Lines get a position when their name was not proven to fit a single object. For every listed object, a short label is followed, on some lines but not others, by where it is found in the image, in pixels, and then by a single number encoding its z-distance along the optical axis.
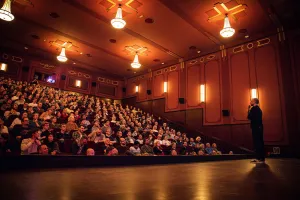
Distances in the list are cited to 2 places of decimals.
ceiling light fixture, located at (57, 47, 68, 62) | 8.02
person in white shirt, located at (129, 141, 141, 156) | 4.70
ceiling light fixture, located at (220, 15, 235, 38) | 5.86
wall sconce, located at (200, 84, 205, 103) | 8.97
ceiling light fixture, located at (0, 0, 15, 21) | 5.18
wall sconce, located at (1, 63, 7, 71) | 9.53
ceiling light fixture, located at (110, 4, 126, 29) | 5.49
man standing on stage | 3.16
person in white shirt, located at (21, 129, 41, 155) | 3.43
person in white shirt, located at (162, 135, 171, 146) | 6.18
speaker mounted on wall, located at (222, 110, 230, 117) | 8.02
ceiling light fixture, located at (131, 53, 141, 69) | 8.02
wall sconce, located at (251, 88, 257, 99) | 7.47
